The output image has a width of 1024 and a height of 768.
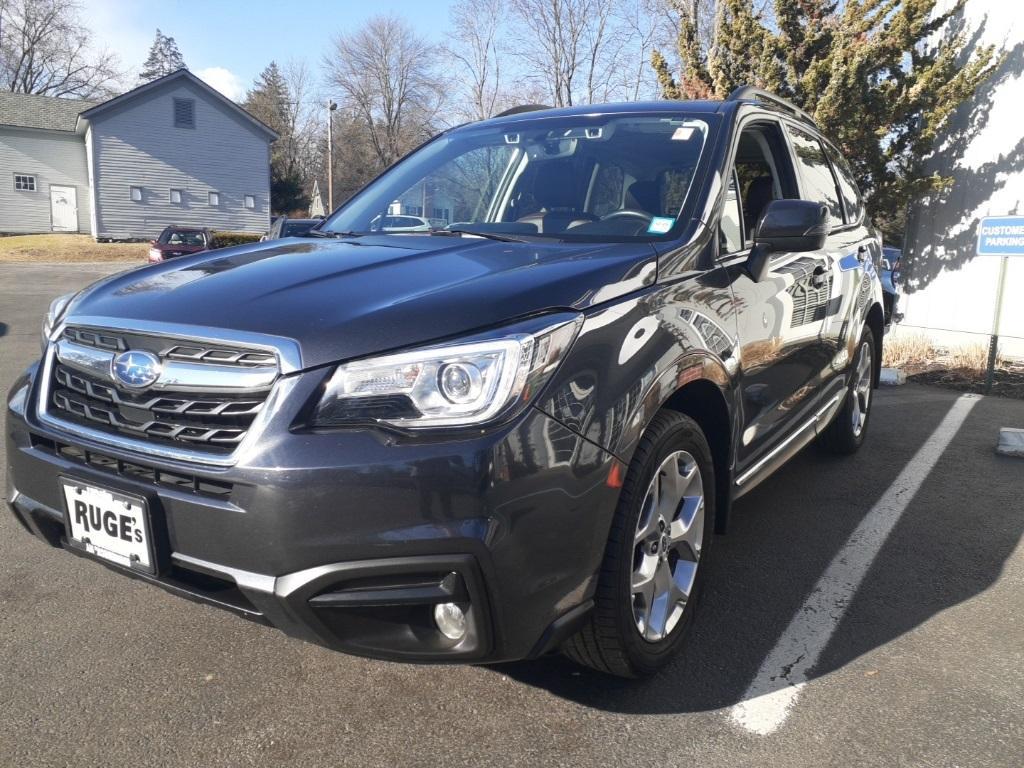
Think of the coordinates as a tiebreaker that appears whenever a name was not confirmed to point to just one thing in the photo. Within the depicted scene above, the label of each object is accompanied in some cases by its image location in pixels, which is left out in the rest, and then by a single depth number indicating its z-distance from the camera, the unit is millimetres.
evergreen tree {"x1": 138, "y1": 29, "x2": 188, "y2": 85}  79188
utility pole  35762
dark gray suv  1954
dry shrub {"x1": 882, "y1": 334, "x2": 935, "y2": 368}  9383
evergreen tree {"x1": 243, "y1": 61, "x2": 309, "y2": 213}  64938
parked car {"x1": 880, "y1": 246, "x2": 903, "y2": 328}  10381
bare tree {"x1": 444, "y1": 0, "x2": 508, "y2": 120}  36000
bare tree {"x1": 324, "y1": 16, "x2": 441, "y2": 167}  58031
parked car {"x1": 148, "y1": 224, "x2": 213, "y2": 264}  23266
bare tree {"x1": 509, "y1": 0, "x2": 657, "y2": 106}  31609
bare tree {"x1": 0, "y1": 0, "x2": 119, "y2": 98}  58125
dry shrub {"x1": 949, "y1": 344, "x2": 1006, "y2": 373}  8742
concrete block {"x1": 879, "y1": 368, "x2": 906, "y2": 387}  8258
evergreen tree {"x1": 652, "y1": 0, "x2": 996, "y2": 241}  10414
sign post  7480
